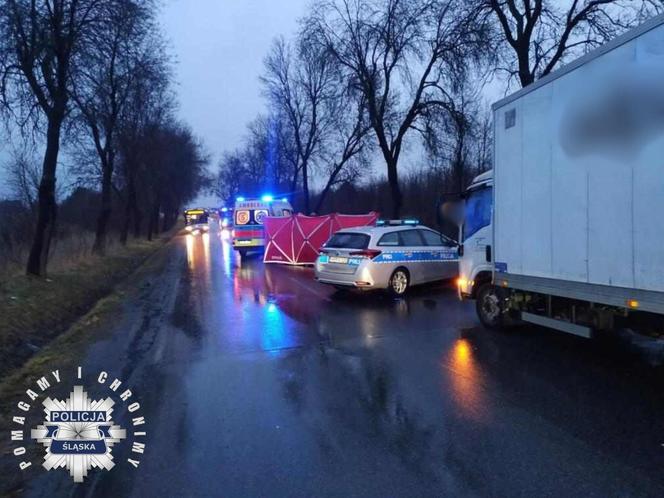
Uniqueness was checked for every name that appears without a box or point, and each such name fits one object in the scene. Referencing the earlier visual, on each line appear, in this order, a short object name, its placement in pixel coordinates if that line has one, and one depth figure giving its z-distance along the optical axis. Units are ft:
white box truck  16.85
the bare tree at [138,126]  71.59
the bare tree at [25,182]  94.58
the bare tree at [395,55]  68.54
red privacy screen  67.92
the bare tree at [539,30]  53.42
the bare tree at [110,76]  48.42
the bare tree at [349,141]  83.56
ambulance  82.38
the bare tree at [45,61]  43.60
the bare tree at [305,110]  116.31
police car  40.78
